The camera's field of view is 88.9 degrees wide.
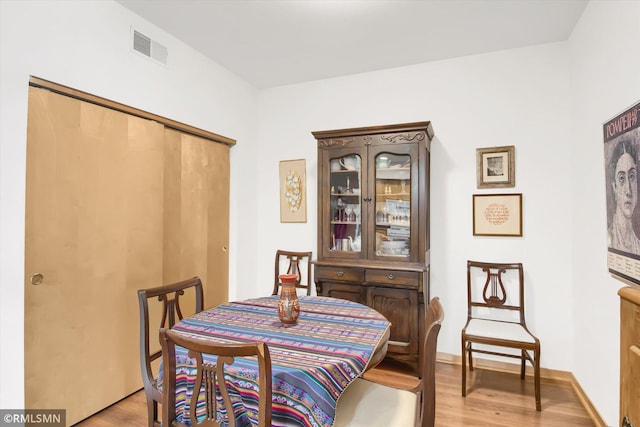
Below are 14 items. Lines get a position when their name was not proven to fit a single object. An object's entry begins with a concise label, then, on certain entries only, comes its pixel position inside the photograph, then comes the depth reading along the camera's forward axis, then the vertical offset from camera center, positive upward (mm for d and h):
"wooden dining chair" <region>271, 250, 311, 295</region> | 3420 -564
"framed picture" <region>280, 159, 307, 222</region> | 3645 +266
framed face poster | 1602 +119
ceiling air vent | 2400 +1278
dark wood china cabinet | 2730 -76
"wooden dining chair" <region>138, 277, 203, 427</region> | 1606 -614
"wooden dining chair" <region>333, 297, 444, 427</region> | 1318 -848
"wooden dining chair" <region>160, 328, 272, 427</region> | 1023 -583
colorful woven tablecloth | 1183 -579
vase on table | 1682 -459
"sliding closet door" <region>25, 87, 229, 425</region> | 1897 -179
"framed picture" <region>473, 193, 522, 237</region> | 2838 +0
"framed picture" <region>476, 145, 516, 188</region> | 2855 +425
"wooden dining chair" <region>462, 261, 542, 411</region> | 2463 -789
